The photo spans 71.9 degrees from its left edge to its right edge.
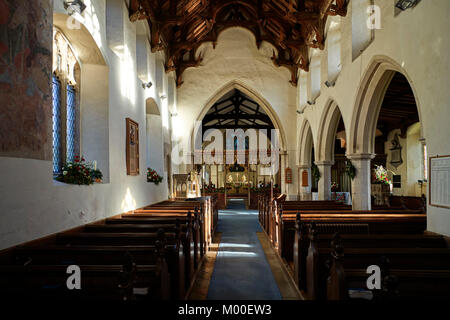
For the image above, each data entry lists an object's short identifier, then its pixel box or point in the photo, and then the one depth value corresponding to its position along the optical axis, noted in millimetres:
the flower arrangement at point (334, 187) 14078
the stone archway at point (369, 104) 6280
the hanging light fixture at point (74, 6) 4187
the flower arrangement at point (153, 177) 8820
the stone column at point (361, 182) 7285
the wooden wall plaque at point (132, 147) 6566
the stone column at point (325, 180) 10164
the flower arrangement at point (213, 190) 15799
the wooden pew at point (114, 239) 3441
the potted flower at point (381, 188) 10836
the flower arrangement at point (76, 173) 4309
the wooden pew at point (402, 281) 2055
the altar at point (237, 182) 19269
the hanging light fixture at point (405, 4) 4609
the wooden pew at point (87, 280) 2016
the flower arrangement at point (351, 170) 7516
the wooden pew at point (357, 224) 4818
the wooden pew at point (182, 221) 4609
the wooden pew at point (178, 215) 5305
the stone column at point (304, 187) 12797
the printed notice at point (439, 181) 3920
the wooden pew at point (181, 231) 3774
